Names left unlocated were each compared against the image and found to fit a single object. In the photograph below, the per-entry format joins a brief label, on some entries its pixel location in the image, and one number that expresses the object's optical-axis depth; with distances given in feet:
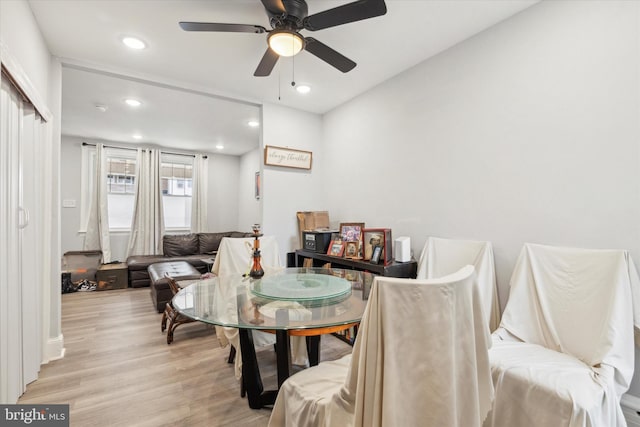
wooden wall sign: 11.48
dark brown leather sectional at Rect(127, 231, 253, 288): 16.45
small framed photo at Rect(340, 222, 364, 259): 9.52
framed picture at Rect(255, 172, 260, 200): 19.47
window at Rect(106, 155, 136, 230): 18.51
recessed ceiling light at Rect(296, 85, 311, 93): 10.22
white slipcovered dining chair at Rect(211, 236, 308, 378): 7.09
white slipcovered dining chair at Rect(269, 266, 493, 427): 2.89
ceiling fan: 5.25
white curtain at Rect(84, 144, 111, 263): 17.54
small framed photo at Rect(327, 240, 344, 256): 9.84
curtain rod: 17.71
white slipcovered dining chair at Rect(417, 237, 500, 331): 6.63
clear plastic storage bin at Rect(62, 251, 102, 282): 16.34
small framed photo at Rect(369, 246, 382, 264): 8.61
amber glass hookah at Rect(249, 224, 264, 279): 7.06
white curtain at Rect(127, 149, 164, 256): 18.56
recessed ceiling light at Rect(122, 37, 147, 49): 7.58
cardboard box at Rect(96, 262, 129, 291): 15.74
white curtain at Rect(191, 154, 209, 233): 20.56
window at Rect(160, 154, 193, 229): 20.20
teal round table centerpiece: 5.36
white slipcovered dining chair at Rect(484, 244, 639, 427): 3.97
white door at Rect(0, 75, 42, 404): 5.40
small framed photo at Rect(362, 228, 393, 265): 8.58
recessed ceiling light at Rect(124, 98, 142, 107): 11.91
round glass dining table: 4.40
